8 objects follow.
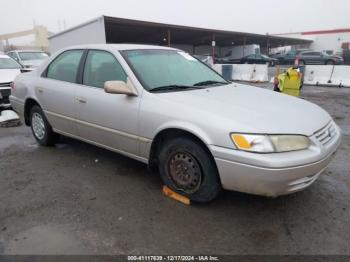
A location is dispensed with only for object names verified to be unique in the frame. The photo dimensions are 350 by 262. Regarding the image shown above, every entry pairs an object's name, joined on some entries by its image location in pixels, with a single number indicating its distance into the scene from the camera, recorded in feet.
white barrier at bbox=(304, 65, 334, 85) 50.19
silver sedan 8.56
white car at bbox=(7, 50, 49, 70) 47.67
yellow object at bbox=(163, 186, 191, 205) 10.45
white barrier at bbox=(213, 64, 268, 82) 55.31
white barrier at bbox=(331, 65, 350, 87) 48.14
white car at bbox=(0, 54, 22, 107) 25.93
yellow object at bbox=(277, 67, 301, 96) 25.30
